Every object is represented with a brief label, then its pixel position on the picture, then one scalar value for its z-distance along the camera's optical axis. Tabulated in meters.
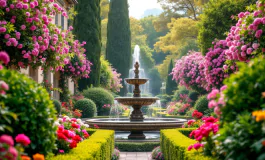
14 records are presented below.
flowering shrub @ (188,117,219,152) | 4.44
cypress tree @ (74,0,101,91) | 21.61
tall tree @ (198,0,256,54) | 14.76
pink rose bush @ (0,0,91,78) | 8.74
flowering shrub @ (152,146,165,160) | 8.84
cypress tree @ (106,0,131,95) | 33.06
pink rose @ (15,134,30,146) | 3.04
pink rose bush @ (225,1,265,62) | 8.08
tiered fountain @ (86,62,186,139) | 11.23
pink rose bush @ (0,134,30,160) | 2.60
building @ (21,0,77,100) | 14.19
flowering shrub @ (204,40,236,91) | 13.98
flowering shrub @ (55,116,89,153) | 5.11
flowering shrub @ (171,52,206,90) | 21.03
